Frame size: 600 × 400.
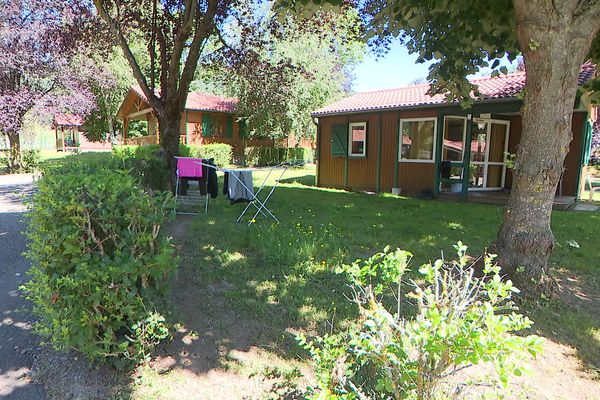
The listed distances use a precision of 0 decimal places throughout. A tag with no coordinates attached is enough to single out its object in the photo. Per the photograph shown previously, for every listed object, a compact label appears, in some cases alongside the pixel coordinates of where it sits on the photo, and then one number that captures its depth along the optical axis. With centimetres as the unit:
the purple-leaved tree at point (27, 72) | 1405
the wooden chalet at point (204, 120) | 2400
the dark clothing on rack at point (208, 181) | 720
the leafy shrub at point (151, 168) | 576
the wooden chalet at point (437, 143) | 975
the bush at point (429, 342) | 135
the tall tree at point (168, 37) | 774
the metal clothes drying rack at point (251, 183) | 653
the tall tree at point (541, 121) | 352
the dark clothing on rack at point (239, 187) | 672
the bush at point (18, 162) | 1660
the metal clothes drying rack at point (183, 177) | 721
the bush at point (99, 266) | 232
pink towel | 714
